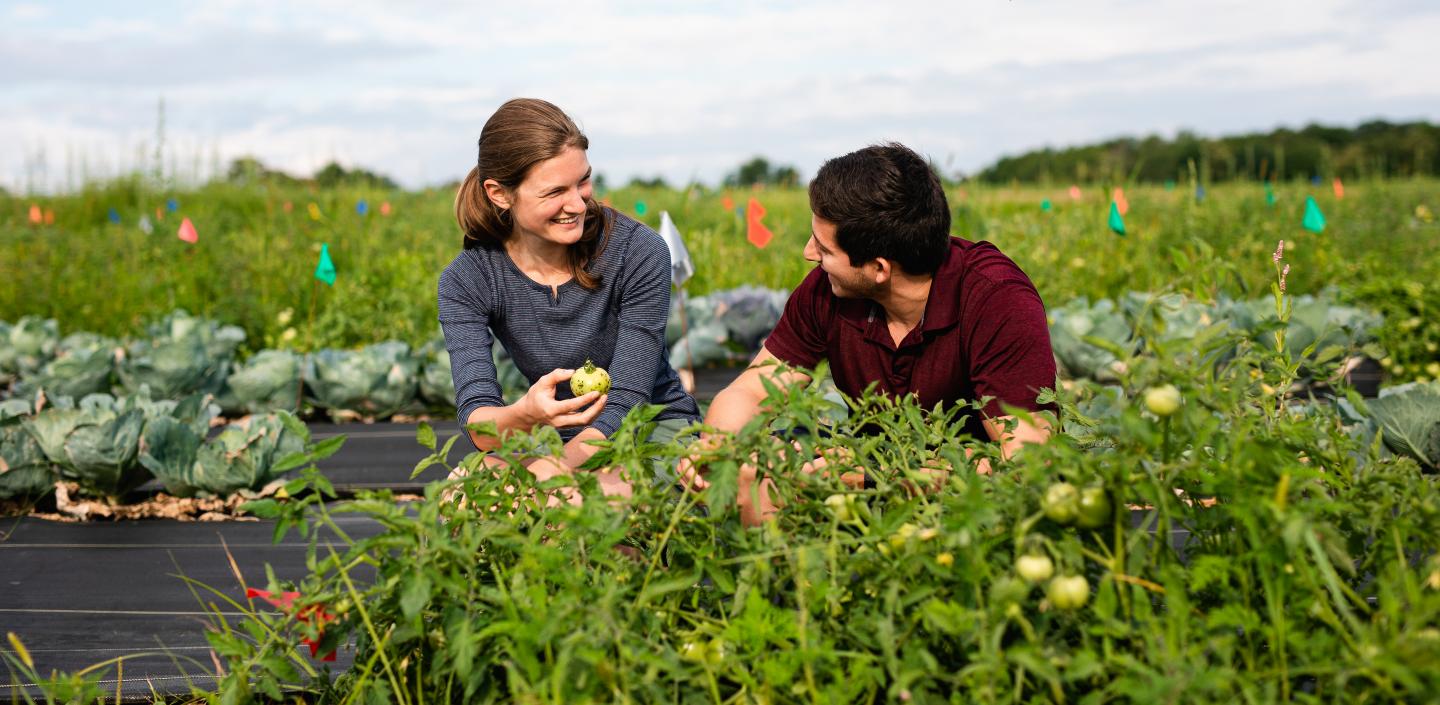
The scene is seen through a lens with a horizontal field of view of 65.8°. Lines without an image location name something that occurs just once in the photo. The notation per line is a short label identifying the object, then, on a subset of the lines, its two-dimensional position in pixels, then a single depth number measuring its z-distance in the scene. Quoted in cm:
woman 237
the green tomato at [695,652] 121
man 201
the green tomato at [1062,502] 112
